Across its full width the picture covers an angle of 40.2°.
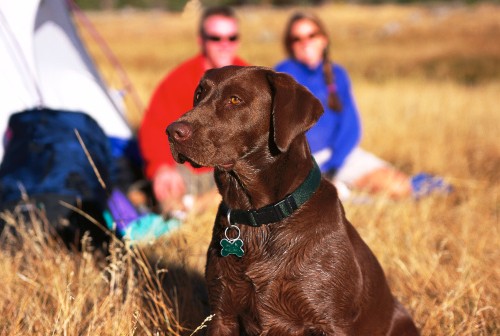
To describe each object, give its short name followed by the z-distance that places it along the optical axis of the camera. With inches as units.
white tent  195.8
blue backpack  165.0
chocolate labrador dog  95.1
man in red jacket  204.2
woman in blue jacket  235.1
